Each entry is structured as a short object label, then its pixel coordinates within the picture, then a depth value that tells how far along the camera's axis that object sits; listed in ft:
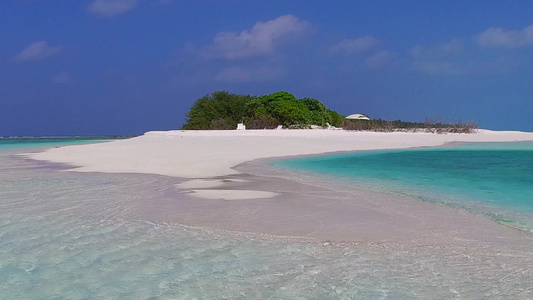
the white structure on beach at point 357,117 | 165.75
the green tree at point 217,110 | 138.82
